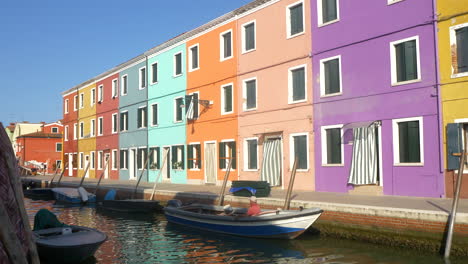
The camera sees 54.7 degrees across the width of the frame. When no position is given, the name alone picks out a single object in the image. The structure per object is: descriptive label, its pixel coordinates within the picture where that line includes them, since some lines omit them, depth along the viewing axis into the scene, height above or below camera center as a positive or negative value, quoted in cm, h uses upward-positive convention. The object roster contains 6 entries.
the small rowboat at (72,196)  2603 -207
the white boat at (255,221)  1284 -197
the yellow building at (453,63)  1452 +299
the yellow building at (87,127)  4081 +307
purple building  1545 +218
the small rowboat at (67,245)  1085 -204
